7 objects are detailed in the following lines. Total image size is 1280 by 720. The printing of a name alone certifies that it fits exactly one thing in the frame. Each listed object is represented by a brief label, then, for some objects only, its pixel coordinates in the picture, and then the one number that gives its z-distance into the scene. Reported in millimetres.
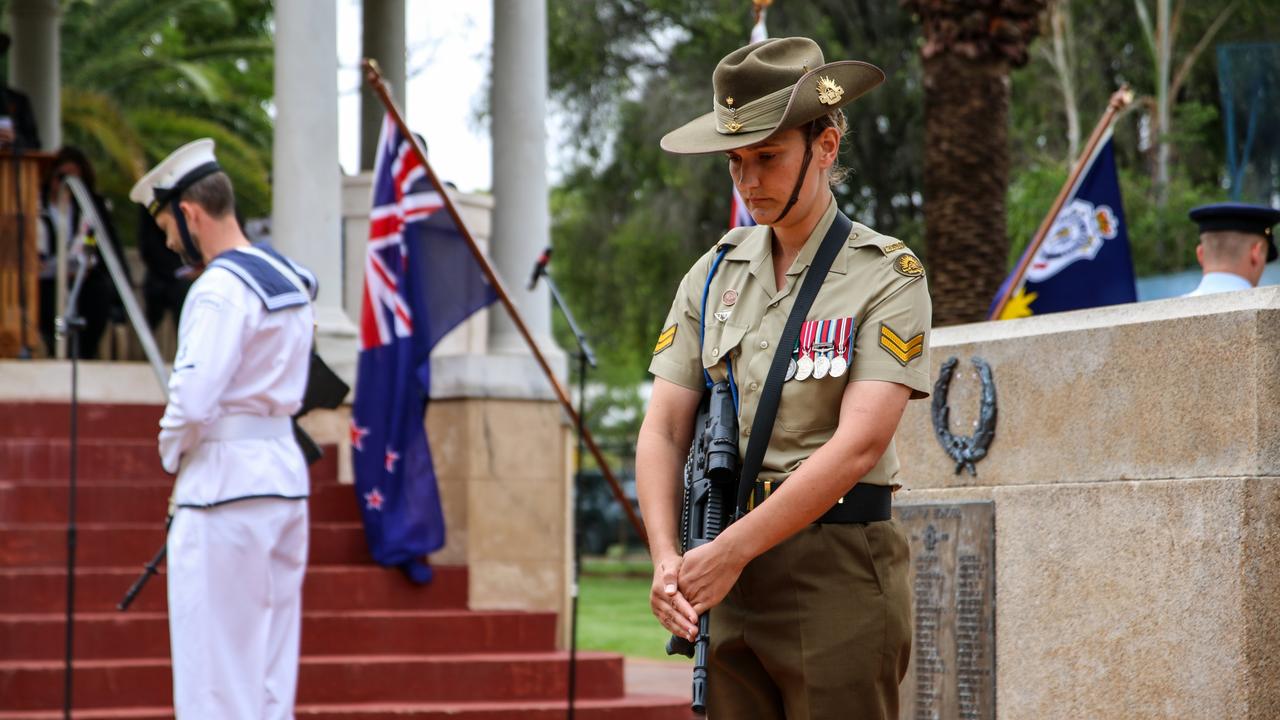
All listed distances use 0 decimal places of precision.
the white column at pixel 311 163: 10859
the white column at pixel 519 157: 11766
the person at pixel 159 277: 12984
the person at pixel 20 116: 12602
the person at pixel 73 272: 12391
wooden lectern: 11375
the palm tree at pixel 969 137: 12641
